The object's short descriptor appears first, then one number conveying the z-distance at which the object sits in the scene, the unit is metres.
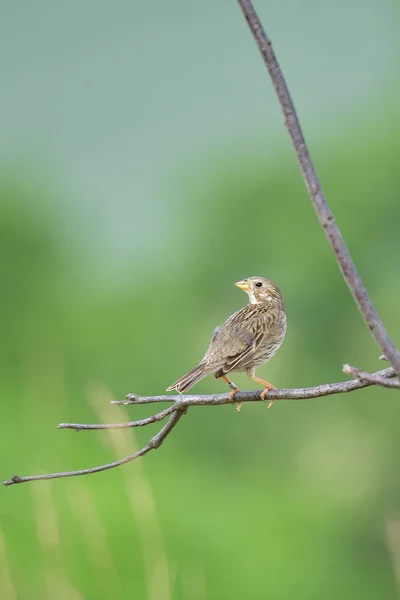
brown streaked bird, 8.56
